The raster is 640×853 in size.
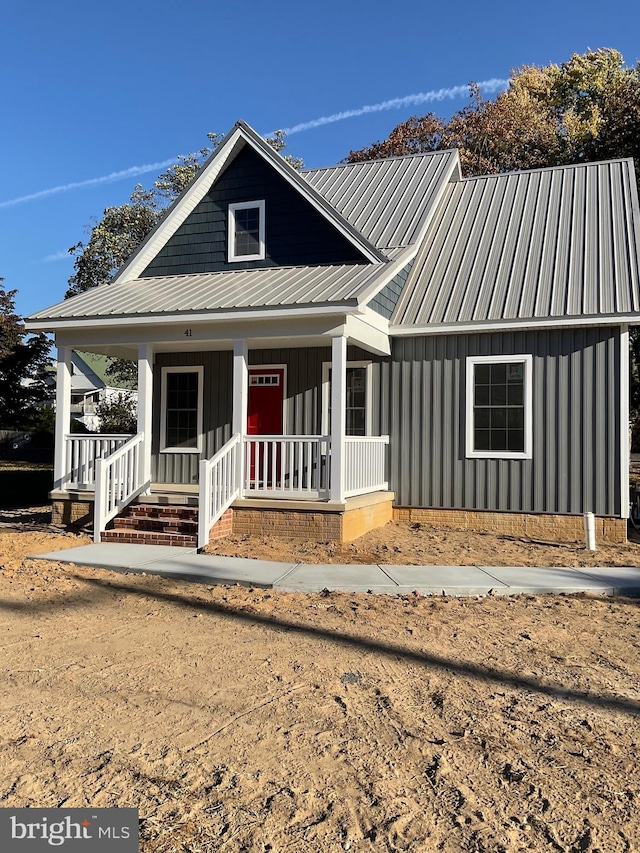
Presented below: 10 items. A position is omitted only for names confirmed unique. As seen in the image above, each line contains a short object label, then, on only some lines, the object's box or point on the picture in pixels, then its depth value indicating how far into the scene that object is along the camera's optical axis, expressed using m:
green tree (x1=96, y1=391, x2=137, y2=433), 25.09
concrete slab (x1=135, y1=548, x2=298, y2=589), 7.86
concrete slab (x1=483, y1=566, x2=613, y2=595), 7.54
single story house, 10.88
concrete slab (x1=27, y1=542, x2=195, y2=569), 8.74
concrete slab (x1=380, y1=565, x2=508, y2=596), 7.48
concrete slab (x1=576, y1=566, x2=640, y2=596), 7.59
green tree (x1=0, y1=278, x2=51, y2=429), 29.28
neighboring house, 37.35
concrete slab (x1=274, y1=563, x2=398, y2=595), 7.55
